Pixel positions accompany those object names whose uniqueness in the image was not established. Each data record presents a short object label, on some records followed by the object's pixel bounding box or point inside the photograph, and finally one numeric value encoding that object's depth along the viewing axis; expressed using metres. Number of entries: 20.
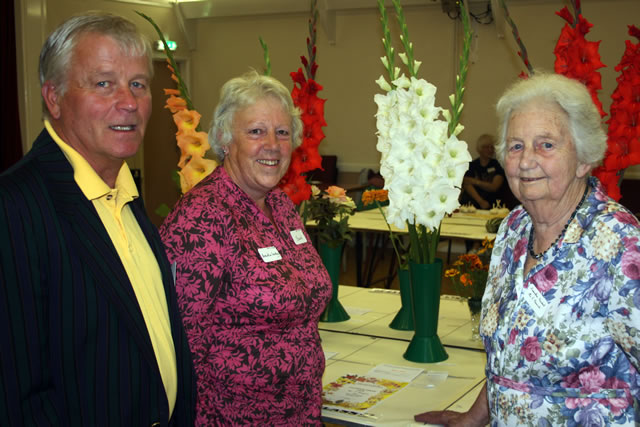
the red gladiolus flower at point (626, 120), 2.18
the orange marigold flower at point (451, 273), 2.65
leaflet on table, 2.10
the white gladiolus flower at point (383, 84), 2.27
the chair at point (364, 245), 6.43
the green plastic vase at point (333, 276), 3.00
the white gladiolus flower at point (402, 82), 2.24
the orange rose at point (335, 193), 3.17
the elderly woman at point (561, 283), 1.45
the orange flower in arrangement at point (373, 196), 2.92
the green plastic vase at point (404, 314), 2.80
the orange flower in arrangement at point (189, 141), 2.73
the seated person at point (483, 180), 8.12
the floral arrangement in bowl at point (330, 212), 2.98
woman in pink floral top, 1.79
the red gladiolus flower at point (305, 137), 2.68
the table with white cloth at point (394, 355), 2.04
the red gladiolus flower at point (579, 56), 2.10
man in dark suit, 1.19
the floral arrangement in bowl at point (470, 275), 2.64
